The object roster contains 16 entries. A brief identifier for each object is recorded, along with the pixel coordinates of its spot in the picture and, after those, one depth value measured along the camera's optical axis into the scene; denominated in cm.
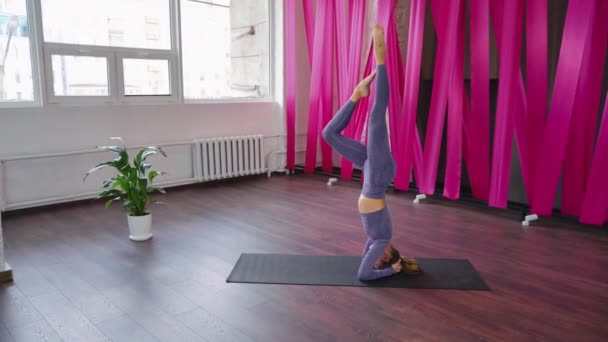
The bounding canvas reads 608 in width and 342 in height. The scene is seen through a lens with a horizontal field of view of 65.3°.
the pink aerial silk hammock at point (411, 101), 449
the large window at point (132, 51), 415
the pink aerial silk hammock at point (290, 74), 578
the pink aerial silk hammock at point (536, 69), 375
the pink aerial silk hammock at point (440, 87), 428
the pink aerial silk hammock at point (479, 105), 409
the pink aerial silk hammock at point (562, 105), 353
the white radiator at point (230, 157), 534
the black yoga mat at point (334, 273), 274
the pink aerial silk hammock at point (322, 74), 539
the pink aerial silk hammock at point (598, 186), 355
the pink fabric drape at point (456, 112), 431
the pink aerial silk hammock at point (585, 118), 355
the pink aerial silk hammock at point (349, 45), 503
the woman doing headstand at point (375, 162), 262
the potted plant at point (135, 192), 343
